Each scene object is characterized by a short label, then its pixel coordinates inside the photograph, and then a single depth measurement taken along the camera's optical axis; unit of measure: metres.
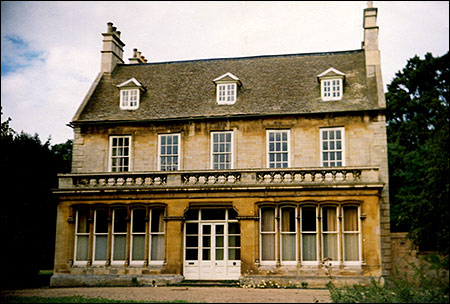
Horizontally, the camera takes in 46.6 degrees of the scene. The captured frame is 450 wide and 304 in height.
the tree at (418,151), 19.94
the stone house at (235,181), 23.12
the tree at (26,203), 23.82
